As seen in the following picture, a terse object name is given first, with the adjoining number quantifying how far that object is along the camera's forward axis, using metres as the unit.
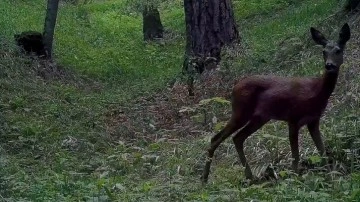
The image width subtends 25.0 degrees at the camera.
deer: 6.88
